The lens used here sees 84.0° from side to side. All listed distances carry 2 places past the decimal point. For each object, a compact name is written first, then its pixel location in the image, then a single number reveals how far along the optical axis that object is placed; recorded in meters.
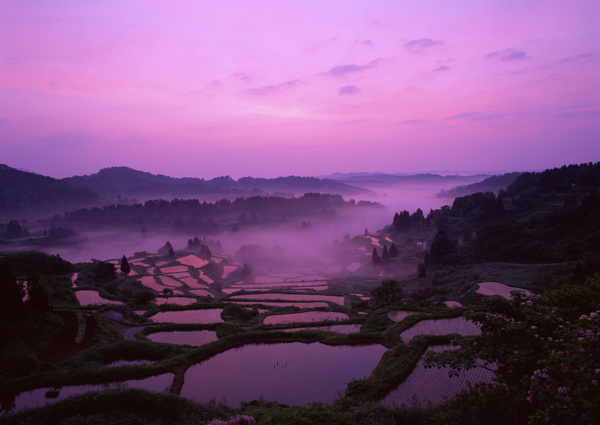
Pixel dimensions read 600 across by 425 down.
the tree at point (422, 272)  68.69
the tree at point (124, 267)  66.62
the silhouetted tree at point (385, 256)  111.94
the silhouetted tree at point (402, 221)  158.88
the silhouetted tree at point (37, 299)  23.66
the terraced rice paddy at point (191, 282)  67.69
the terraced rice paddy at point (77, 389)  15.77
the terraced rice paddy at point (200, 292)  56.94
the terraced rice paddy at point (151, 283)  60.14
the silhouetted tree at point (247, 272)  99.28
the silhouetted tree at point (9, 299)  21.05
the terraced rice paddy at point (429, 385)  15.67
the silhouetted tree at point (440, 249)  86.19
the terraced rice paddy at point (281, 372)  17.17
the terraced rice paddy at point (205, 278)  76.83
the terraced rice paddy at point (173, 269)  79.54
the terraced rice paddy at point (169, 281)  64.98
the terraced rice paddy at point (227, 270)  97.31
